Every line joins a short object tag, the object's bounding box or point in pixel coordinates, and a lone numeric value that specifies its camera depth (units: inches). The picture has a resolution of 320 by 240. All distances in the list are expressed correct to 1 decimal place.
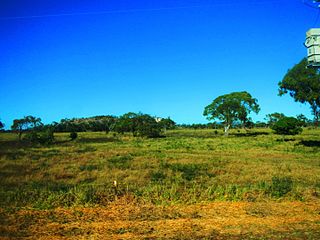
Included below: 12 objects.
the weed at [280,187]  423.5
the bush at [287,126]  1884.8
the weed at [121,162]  788.0
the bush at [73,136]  2326.5
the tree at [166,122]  3331.0
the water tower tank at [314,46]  418.4
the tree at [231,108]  2719.0
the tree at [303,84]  1335.4
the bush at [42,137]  1766.7
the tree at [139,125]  2758.4
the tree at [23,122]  2539.4
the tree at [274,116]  4023.1
